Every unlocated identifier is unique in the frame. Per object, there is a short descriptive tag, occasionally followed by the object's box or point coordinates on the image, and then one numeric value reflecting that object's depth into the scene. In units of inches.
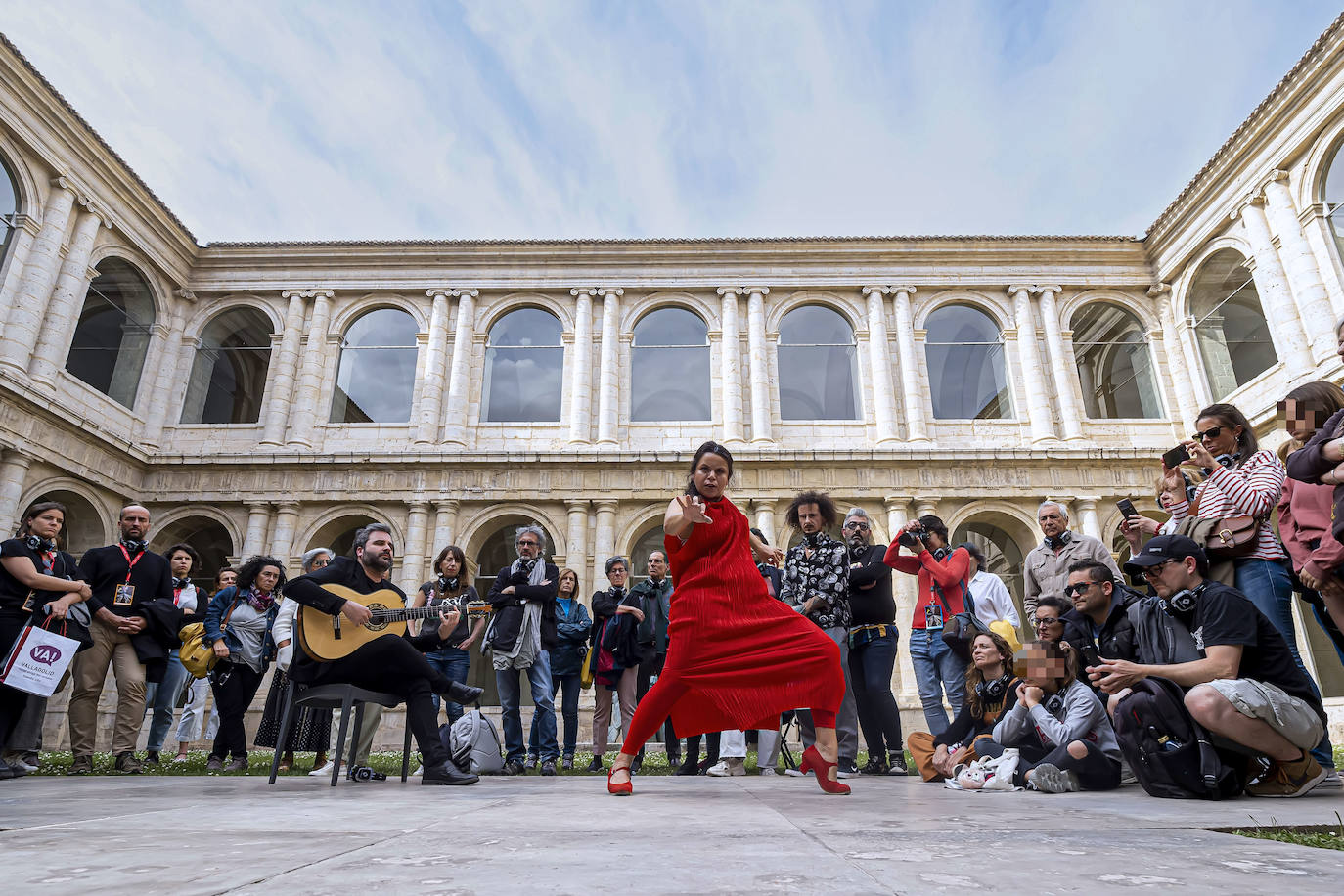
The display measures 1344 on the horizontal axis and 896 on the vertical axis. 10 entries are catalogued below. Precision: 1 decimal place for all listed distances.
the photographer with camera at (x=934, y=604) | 250.4
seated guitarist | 181.0
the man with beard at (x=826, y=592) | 239.3
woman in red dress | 149.0
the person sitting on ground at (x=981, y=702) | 207.0
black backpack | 137.6
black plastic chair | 182.1
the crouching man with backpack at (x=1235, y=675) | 134.9
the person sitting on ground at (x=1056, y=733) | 166.4
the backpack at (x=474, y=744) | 249.0
